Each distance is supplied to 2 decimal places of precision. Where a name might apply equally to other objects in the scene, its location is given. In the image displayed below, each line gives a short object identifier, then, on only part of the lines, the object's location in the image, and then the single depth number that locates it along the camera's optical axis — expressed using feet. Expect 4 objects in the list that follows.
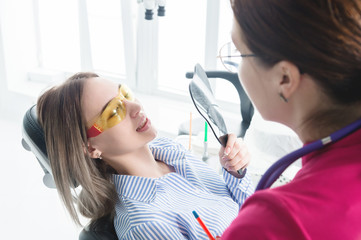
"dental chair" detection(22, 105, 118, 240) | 3.82
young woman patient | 3.84
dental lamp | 6.48
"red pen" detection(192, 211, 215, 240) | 3.26
